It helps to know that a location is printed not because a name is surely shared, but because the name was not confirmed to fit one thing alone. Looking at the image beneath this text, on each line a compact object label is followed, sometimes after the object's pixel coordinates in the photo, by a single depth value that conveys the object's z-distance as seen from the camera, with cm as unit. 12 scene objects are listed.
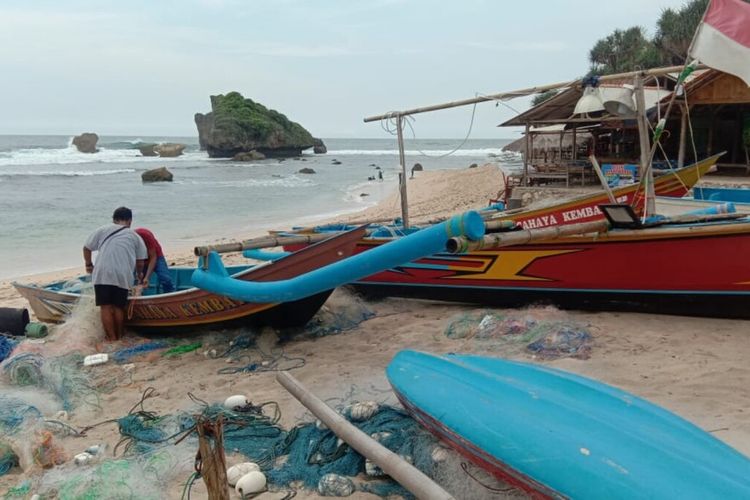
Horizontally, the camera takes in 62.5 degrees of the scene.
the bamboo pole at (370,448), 288
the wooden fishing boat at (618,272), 586
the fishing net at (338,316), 683
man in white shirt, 670
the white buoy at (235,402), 482
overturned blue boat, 272
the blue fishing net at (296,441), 365
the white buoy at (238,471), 367
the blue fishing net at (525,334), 541
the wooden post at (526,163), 1725
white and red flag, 529
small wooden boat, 596
